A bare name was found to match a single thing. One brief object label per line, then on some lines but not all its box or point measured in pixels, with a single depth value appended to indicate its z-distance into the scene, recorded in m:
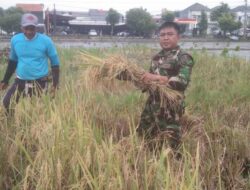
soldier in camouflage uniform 1.80
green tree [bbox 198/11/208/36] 28.08
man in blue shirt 2.43
